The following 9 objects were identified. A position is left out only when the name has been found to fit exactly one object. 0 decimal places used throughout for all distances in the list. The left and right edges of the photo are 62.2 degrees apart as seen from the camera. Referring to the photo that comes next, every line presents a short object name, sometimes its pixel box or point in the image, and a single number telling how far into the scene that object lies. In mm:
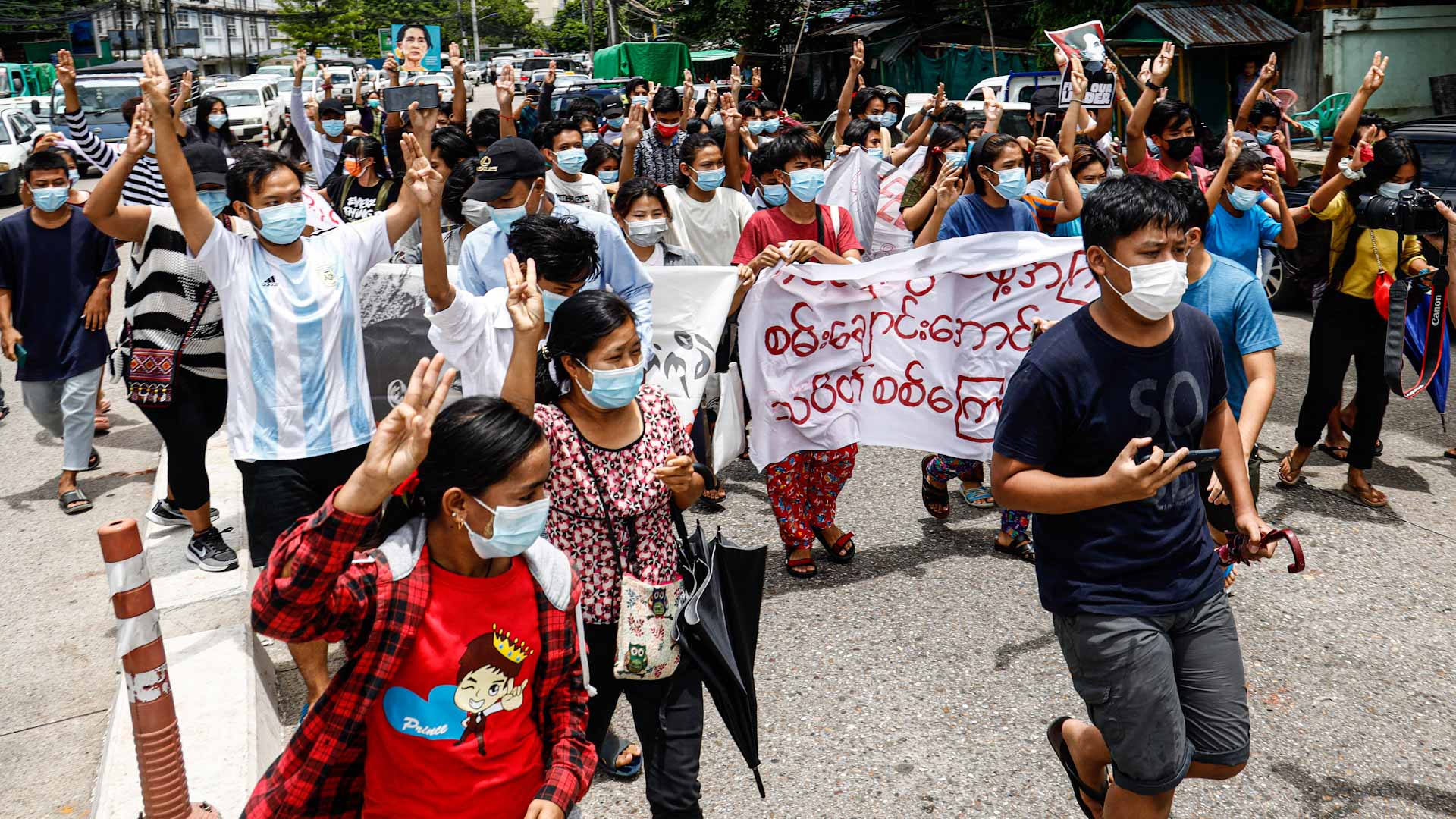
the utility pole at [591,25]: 59312
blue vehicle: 23578
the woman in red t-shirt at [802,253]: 5547
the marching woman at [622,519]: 3082
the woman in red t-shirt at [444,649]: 2258
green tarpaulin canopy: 26031
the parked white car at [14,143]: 19844
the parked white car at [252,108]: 28656
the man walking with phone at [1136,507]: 2900
